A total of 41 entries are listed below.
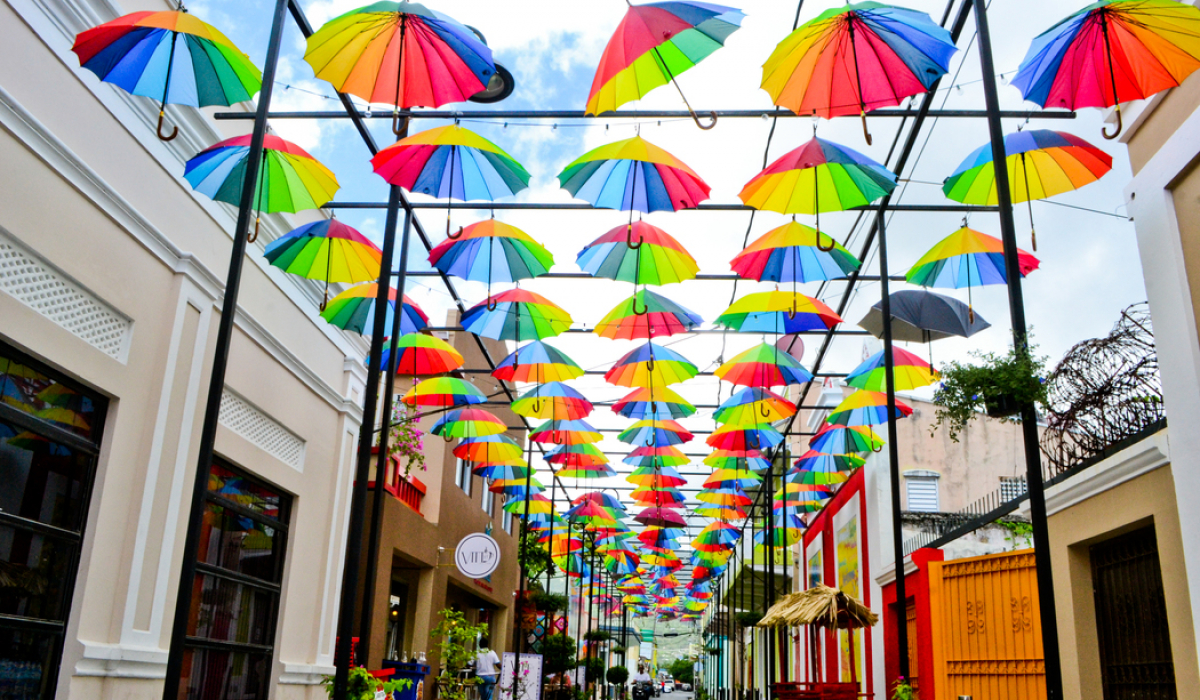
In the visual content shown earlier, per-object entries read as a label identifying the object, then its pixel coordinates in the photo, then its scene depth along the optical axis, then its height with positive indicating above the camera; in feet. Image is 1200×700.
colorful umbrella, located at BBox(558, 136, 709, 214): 29.66 +14.27
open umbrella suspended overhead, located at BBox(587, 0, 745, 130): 22.16 +14.22
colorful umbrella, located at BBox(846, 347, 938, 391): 41.42 +11.99
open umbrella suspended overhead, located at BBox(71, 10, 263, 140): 20.36 +12.72
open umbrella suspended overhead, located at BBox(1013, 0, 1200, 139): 20.90 +13.85
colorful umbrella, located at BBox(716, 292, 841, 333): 35.09 +12.75
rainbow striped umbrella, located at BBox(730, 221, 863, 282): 34.32 +13.86
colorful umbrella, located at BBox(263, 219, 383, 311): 31.63 +12.55
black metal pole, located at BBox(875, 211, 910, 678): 29.45 +6.08
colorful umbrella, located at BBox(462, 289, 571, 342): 37.78 +12.91
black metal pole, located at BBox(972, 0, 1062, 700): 17.07 +6.35
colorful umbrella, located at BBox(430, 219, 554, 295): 33.78 +13.61
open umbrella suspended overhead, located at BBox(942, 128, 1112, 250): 27.25 +14.19
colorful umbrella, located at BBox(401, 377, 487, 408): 43.42 +10.89
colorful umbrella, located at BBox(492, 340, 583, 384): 43.39 +12.39
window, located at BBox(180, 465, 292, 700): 30.78 +1.08
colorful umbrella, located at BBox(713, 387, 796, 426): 46.96 +11.63
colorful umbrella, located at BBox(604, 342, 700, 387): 44.15 +12.76
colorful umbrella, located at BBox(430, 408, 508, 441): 50.57 +11.01
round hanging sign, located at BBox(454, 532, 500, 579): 48.60 +3.83
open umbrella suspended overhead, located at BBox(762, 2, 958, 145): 22.40 +14.24
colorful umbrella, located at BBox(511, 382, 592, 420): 48.75 +11.91
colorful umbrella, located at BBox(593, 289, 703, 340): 39.09 +13.34
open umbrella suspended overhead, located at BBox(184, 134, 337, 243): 26.37 +12.79
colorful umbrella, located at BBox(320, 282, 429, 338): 35.47 +12.08
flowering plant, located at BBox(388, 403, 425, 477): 51.57 +10.58
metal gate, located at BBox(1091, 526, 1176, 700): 23.90 +0.93
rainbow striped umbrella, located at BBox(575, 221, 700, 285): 35.01 +14.21
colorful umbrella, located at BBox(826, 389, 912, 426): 48.91 +11.99
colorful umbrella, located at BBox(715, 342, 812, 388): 42.11 +12.30
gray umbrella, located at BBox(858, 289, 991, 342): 38.52 +13.56
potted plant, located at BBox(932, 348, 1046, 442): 19.90 +5.68
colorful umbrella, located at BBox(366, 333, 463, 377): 39.70 +11.41
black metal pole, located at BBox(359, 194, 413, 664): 26.40 +4.33
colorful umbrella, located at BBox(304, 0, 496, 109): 22.39 +13.83
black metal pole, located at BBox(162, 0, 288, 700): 16.02 +4.53
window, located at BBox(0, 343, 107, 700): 21.07 +2.46
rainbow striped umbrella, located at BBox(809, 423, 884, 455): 52.90 +11.41
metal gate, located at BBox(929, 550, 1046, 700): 34.60 +0.82
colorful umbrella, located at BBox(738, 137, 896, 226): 28.19 +13.61
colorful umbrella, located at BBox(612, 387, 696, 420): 47.44 +12.30
